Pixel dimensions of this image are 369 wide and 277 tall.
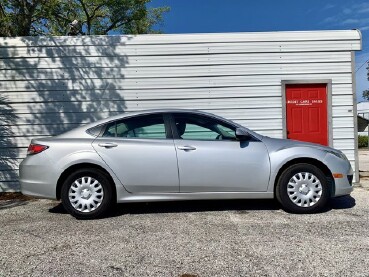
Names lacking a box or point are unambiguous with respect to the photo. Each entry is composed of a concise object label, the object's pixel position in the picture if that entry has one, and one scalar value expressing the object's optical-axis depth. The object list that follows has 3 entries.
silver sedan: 5.20
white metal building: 7.79
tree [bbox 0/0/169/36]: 15.45
